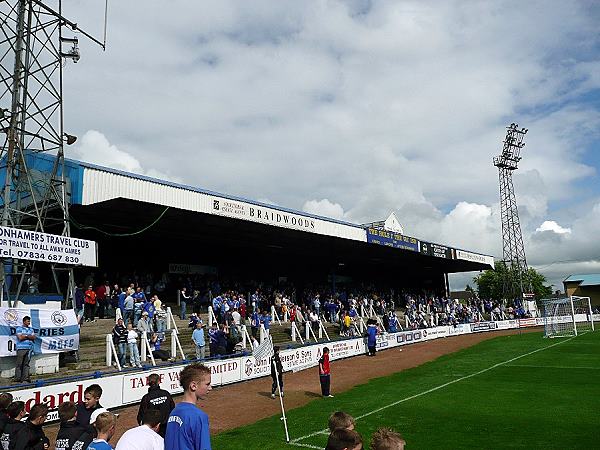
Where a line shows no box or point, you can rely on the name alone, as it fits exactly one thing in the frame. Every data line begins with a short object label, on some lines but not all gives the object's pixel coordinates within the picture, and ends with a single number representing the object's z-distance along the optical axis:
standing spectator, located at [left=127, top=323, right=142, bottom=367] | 17.75
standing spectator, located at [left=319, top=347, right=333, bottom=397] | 16.94
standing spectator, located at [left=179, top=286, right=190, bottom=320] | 26.50
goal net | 37.38
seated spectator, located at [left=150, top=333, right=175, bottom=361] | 19.37
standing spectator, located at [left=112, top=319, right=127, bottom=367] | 17.66
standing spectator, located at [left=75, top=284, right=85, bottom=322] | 20.94
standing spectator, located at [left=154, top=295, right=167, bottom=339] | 20.93
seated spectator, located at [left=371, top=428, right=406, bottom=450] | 3.57
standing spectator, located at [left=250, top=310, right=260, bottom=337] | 25.33
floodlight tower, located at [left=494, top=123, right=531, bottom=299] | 59.96
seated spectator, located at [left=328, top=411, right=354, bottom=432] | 4.30
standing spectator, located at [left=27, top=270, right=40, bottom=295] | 18.00
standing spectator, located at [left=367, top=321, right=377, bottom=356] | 27.91
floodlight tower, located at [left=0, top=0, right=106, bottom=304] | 17.73
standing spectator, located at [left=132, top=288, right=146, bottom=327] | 20.61
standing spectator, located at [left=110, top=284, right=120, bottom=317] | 24.05
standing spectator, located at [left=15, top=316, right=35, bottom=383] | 14.33
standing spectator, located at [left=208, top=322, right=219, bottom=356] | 20.17
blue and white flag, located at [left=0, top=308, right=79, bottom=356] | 14.72
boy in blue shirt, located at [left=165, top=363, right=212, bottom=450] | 4.33
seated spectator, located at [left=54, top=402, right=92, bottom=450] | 5.62
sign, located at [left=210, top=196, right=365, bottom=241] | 26.36
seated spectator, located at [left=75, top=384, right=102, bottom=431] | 6.96
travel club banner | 15.39
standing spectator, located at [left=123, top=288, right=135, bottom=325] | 20.89
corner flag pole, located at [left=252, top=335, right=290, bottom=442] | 15.07
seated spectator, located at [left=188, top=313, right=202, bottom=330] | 21.07
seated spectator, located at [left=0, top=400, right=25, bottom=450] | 6.51
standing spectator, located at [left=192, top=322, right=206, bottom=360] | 20.03
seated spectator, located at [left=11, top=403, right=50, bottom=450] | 6.43
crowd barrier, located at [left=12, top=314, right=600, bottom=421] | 13.75
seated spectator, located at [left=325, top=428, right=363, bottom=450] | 3.63
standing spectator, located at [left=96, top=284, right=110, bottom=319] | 23.78
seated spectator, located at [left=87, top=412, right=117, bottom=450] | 4.97
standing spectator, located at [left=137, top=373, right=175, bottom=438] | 6.55
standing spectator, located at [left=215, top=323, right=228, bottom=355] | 20.17
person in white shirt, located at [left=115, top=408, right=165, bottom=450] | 4.59
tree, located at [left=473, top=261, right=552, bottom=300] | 94.81
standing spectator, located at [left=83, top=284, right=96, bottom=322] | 22.22
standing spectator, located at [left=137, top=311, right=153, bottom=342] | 18.89
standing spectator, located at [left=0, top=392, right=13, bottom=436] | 6.89
